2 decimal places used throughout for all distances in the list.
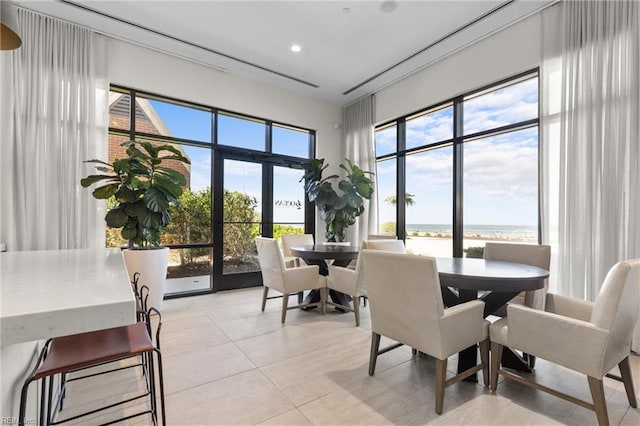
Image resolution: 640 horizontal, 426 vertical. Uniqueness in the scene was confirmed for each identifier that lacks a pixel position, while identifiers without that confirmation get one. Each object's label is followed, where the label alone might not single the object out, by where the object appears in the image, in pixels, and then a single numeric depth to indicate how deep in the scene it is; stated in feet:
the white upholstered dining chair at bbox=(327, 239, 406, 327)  10.89
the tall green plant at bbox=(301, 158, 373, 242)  17.39
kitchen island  2.18
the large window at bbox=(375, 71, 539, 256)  12.44
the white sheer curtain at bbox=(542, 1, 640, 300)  9.07
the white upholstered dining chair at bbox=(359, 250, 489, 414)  6.03
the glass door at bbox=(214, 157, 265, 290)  16.49
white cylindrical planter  11.16
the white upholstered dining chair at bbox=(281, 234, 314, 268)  15.64
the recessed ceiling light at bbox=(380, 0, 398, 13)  10.74
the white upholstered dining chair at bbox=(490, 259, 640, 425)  5.26
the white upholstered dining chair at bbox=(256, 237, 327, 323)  11.27
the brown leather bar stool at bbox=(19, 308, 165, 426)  3.69
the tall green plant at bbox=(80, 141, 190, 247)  11.19
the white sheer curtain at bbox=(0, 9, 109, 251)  11.03
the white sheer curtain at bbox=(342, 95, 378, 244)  18.61
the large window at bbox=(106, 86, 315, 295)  14.38
